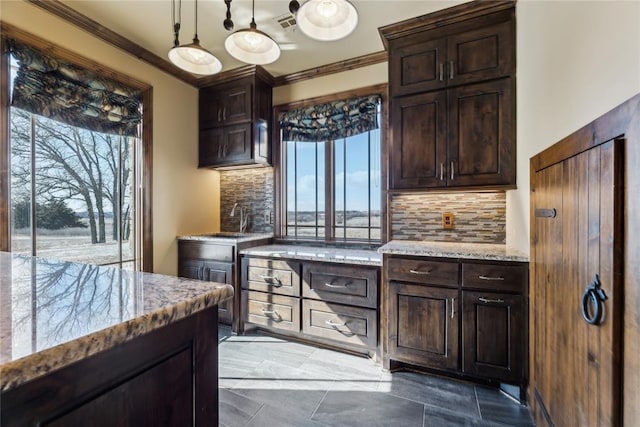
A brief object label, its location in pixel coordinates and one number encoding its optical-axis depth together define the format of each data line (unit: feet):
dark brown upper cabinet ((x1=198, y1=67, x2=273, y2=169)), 10.67
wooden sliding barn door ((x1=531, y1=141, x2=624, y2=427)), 3.16
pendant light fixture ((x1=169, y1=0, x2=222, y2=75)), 6.47
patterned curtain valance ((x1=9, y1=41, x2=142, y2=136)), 6.94
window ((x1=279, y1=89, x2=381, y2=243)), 10.05
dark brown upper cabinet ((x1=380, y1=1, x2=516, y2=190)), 7.31
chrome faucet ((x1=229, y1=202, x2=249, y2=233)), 12.29
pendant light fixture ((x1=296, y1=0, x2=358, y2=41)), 4.98
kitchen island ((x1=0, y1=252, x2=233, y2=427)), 1.51
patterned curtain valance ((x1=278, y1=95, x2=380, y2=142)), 9.84
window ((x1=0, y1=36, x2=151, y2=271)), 7.02
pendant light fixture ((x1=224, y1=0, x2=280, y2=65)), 5.79
